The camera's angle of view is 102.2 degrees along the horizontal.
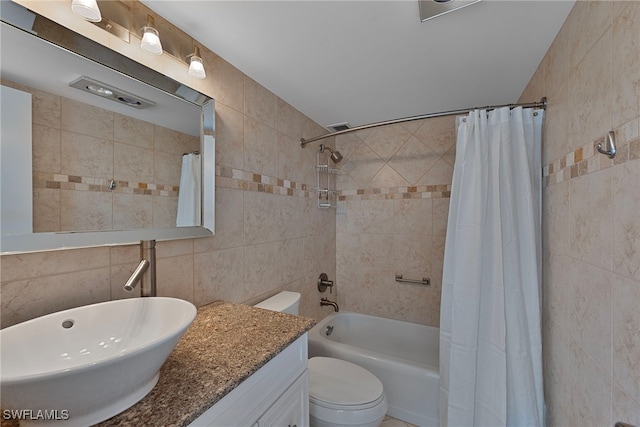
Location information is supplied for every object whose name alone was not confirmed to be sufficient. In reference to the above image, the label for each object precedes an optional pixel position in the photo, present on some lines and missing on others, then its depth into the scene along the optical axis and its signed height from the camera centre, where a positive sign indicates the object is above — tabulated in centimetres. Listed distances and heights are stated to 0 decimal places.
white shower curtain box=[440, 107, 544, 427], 132 -34
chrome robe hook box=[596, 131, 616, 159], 80 +21
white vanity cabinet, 75 -62
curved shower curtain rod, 137 +61
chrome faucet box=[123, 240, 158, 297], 103 -19
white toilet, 131 -99
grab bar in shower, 232 -62
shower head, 241 +56
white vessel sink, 49 -36
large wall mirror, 75 +24
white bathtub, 170 -113
